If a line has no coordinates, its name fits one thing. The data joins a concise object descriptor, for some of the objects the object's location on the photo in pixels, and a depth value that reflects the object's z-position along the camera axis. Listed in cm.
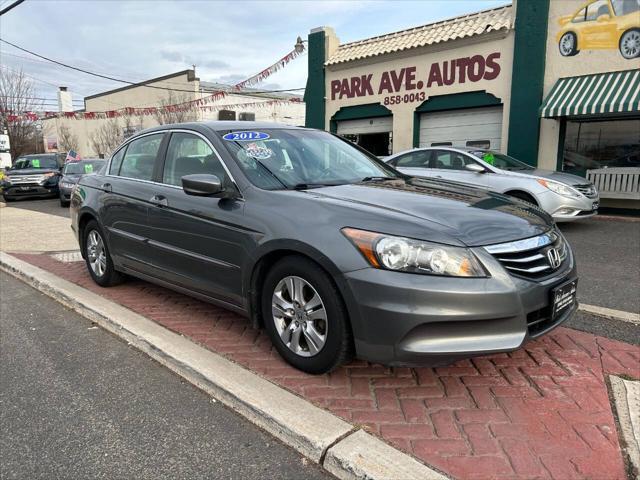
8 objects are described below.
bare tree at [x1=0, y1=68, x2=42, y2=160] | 3003
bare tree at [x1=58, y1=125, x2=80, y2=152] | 4331
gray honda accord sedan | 260
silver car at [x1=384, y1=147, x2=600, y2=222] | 849
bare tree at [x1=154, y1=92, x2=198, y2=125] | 3034
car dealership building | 1114
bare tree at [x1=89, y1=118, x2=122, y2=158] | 3685
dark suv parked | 1753
